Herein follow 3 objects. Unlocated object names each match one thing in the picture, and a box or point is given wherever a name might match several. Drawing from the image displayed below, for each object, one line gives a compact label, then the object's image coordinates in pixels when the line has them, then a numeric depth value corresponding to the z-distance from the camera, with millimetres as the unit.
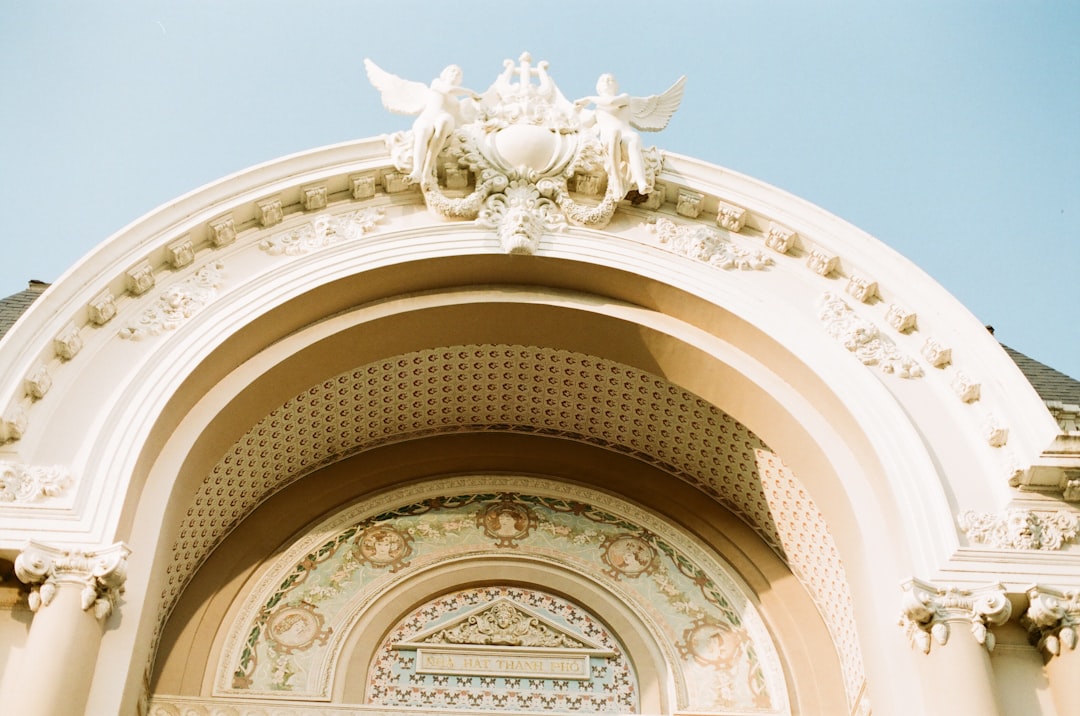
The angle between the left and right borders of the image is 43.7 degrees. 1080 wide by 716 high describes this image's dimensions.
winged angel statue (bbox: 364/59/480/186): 12523
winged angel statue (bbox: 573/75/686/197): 12547
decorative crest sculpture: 12555
